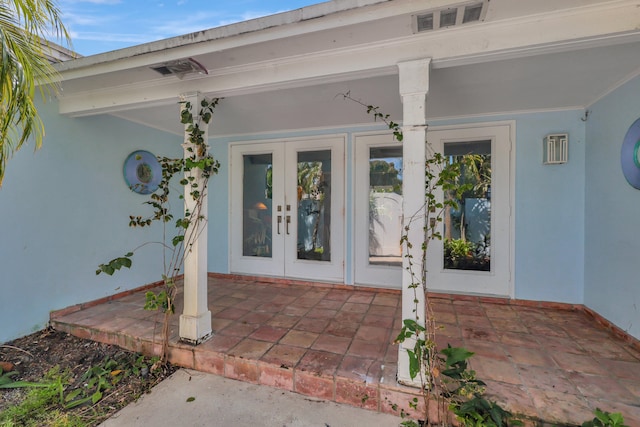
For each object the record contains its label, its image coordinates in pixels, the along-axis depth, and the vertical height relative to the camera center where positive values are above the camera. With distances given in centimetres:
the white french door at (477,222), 311 -13
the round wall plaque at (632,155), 212 +43
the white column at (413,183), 171 +17
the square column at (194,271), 225 -50
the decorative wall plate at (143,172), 341 +48
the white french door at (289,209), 369 +2
